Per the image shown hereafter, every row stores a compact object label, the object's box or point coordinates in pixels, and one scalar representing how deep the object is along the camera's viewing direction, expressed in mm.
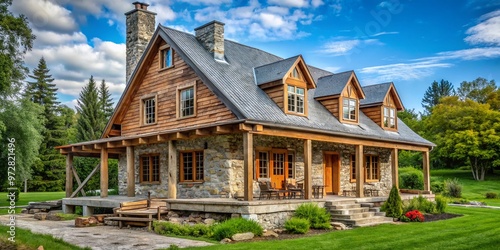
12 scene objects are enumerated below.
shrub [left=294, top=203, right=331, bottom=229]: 14516
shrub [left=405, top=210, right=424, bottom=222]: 16750
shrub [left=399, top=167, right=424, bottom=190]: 28917
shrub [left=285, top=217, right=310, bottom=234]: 13664
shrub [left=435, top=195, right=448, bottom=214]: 19531
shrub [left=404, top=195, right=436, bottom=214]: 18645
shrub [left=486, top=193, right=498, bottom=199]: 31219
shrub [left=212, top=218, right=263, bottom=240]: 12312
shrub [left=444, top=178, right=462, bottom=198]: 29203
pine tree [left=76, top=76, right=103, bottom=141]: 49469
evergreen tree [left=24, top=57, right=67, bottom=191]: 48625
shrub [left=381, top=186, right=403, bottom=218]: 17188
